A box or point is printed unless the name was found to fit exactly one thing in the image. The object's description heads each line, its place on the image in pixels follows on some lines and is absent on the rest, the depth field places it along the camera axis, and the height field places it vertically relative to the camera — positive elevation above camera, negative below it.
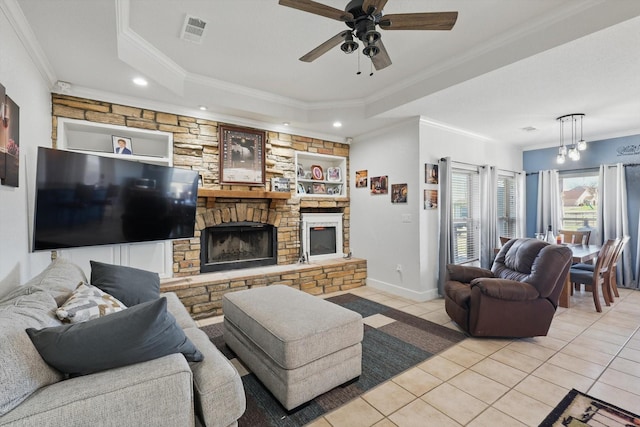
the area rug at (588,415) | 1.76 -1.27
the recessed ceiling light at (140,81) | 2.93 +1.33
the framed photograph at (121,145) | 3.38 +0.79
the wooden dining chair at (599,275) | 3.70 -0.84
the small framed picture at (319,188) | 5.07 +0.42
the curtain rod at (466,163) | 4.37 +0.79
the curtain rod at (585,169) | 4.75 +0.78
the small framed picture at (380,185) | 4.63 +0.44
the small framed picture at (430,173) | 4.22 +0.56
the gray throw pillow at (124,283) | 2.05 -0.52
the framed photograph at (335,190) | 5.26 +0.40
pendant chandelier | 4.13 +1.35
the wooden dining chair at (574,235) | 4.96 -0.41
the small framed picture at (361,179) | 5.01 +0.57
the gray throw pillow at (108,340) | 1.14 -0.52
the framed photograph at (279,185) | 4.42 +0.42
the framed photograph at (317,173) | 5.04 +0.69
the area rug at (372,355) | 1.86 -1.27
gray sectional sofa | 0.99 -0.67
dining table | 3.59 -0.58
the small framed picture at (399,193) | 4.33 +0.29
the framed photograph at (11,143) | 1.86 +0.47
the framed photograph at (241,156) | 4.02 +0.80
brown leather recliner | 2.78 -0.85
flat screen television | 2.36 +0.11
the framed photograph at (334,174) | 5.22 +0.68
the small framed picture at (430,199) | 4.24 +0.19
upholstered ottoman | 1.83 -0.88
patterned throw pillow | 1.44 -0.49
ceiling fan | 1.79 +1.22
